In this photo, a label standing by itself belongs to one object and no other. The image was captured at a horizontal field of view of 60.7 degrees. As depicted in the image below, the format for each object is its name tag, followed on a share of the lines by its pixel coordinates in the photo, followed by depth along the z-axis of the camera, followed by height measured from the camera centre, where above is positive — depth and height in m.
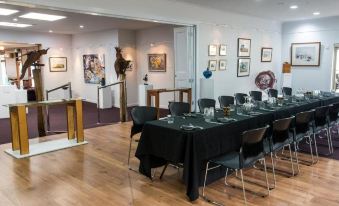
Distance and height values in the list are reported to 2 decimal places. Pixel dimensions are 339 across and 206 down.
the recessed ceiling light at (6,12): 6.74 +1.44
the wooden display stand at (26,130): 4.79 -0.99
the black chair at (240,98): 6.13 -0.58
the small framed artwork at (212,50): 7.99 +0.58
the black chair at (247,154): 3.00 -0.92
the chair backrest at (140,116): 4.28 -0.68
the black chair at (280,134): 3.58 -0.84
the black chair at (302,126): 4.06 -0.83
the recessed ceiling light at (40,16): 7.31 +1.46
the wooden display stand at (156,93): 6.70 -0.51
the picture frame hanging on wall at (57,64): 11.34 +0.30
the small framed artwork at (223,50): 8.34 +0.59
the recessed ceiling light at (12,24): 8.70 +1.47
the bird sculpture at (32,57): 5.77 +0.29
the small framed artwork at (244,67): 9.11 +0.11
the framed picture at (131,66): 10.35 +0.17
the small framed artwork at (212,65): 8.06 +0.16
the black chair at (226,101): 5.72 -0.60
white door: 7.57 +0.37
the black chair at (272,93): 7.16 -0.57
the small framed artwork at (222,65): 8.44 +0.16
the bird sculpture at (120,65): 7.46 +0.16
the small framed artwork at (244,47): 8.92 +0.72
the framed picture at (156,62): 9.72 +0.29
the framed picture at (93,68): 10.73 +0.13
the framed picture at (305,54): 9.66 +0.56
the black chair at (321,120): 4.56 -0.82
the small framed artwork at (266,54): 9.80 +0.55
